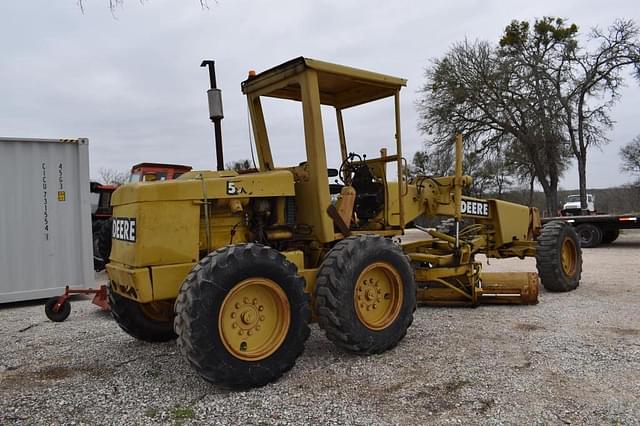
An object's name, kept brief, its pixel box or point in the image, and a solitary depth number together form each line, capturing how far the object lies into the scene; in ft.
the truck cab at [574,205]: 86.99
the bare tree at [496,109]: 78.54
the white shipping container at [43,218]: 26.27
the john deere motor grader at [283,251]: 12.62
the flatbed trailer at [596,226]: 52.90
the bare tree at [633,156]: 109.50
